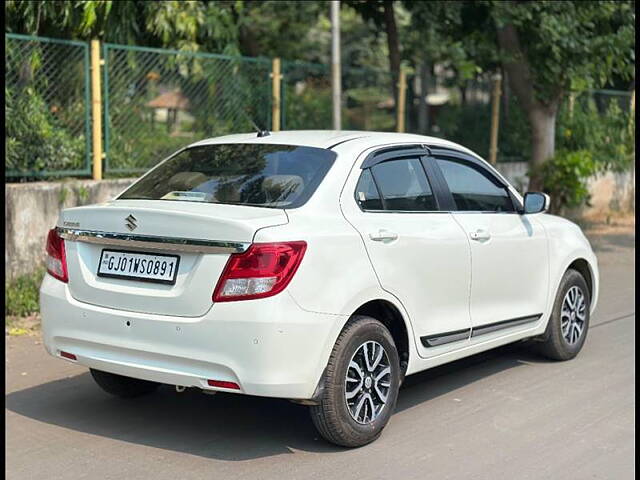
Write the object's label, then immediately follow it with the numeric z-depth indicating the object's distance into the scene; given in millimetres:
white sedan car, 4719
